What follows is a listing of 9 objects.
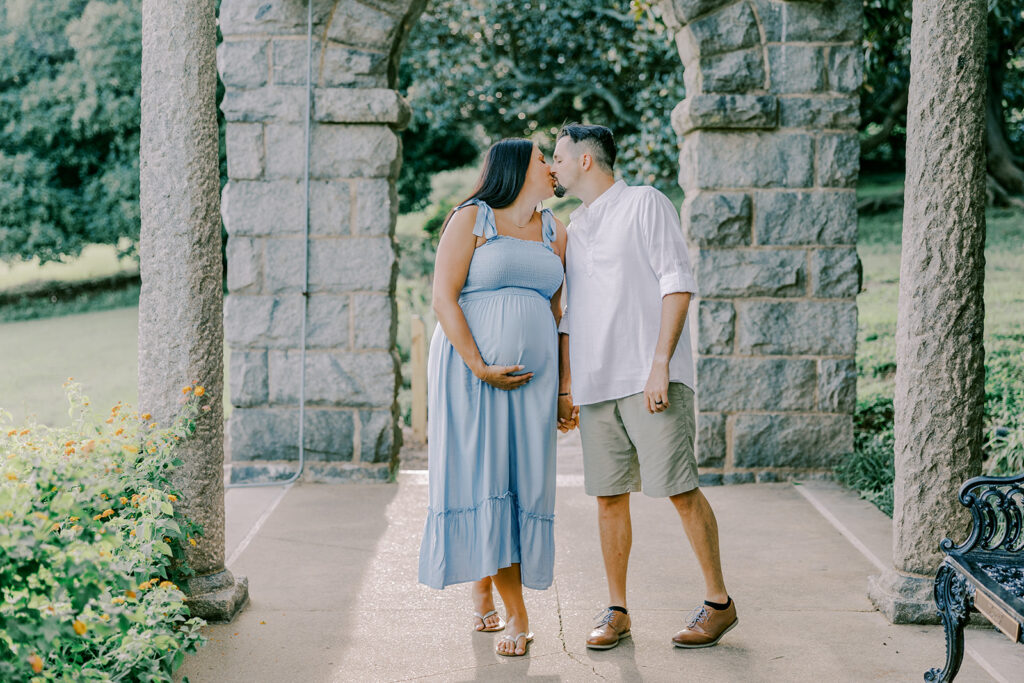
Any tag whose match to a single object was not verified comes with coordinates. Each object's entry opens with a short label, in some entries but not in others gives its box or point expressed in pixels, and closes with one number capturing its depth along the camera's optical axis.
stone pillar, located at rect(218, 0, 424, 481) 5.88
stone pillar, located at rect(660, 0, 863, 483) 5.73
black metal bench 2.77
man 3.42
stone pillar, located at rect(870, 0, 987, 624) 3.50
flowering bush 2.13
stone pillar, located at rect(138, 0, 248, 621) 3.52
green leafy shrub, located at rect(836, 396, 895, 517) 5.35
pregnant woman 3.38
